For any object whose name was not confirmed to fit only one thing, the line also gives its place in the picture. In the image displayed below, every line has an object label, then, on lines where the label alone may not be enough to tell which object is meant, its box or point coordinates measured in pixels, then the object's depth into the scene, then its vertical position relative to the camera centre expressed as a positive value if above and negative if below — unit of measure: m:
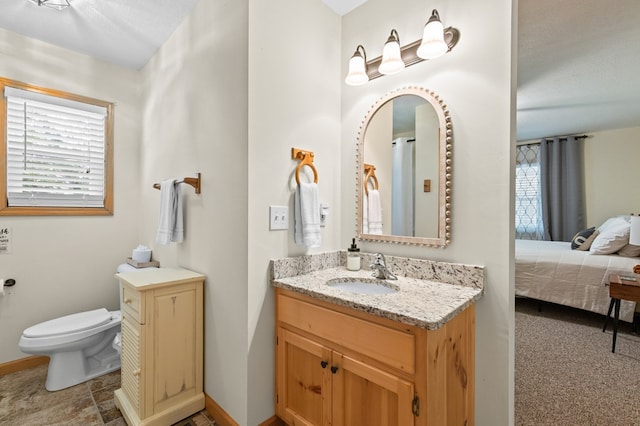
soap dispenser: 1.69 -0.26
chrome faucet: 1.48 -0.29
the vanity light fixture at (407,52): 1.31 +0.82
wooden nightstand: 2.33 -0.63
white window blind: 2.10 +0.49
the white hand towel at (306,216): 1.56 -0.01
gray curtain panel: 4.73 +0.46
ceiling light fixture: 1.74 +1.29
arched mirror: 1.43 +0.24
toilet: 1.79 -0.87
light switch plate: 1.49 -0.02
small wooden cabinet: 1.47 -0.73
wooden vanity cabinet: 0.97 -0.61
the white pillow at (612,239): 3.06 -0.27
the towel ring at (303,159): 1.59 +0.31
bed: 2.89 -0.68
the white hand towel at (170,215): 1.82 -0.01
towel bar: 1.74 +0.19
